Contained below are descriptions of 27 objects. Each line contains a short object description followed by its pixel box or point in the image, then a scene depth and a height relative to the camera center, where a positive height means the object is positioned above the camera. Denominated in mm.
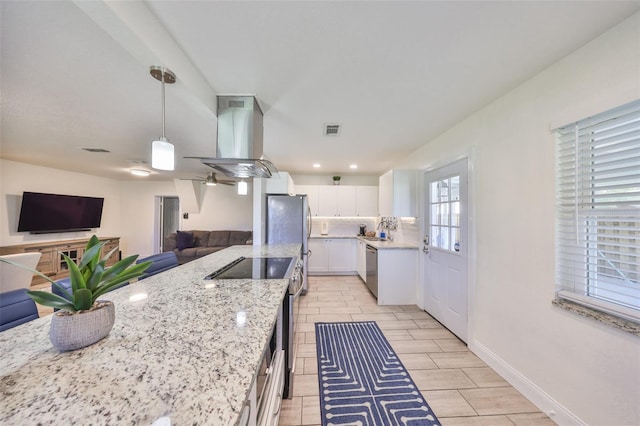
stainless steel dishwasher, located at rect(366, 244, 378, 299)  3605 -877
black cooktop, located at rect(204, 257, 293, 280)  1741 -461
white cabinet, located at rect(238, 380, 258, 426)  716 -649
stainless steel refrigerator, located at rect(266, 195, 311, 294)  4004 -85
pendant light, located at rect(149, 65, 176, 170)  1488 +425
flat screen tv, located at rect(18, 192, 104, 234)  4422 +0
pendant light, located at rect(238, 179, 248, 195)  3477 +414
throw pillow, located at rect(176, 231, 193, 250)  5879 -662
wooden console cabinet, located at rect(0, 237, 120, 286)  4266 -781
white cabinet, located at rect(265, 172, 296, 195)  4098 +549
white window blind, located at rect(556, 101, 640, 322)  1220 +39
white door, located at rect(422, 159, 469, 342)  2469 -359
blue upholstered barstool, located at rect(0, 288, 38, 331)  1062 -466
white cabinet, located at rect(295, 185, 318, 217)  5305 +513
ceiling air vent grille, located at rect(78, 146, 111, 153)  3414 +957
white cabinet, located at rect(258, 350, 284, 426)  1005 -916
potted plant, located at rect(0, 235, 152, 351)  783 -316
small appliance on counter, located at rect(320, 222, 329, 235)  5504 -295
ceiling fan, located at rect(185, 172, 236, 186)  4395 +651
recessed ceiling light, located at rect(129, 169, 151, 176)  4136 +757
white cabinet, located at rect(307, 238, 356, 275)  5191 -926
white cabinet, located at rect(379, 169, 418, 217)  3525 +353
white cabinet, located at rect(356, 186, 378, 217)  5402 +369
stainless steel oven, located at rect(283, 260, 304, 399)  1717 -910
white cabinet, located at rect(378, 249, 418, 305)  3498 -900
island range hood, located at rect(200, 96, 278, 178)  2026 +739
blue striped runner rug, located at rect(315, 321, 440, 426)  1585 -1355
